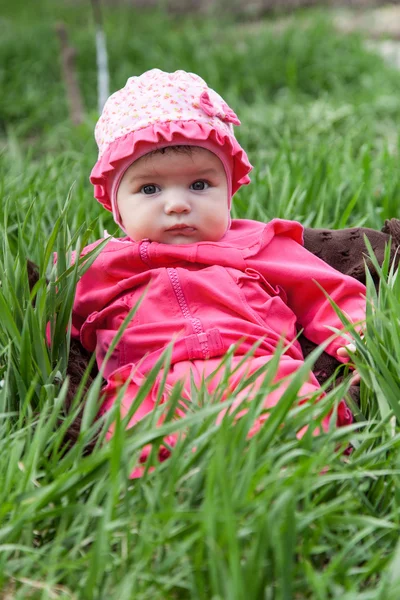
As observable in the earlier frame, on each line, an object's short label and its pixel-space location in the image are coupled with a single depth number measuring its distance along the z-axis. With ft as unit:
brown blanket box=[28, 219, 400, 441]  4.76
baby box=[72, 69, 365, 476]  4.39
